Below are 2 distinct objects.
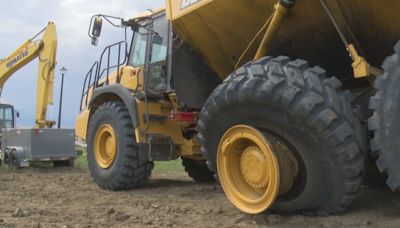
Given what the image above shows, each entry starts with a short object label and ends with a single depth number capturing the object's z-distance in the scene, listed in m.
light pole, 23.03
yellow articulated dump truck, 3.80
